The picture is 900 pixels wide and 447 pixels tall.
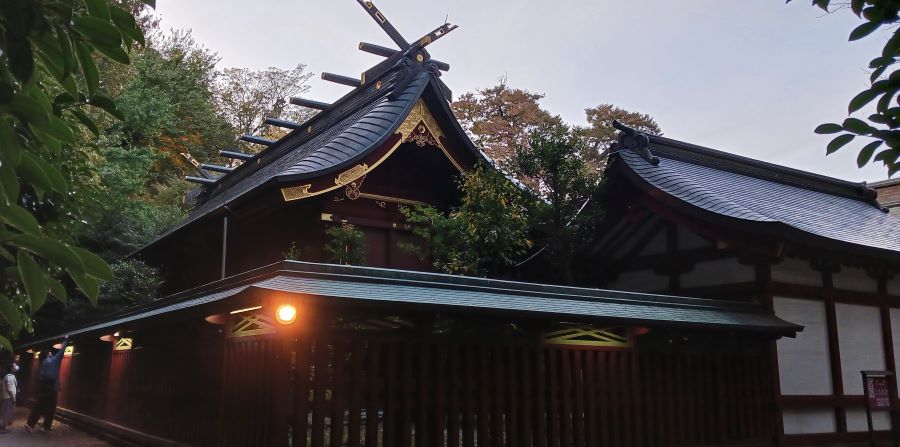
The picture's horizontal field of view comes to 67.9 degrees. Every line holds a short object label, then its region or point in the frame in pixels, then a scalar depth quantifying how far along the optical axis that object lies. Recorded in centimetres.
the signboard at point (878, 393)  1030
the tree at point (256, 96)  3591
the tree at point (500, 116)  2980
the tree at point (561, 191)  1083
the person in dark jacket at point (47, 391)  1333
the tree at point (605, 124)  3275
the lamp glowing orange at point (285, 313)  582
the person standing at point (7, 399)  1349
